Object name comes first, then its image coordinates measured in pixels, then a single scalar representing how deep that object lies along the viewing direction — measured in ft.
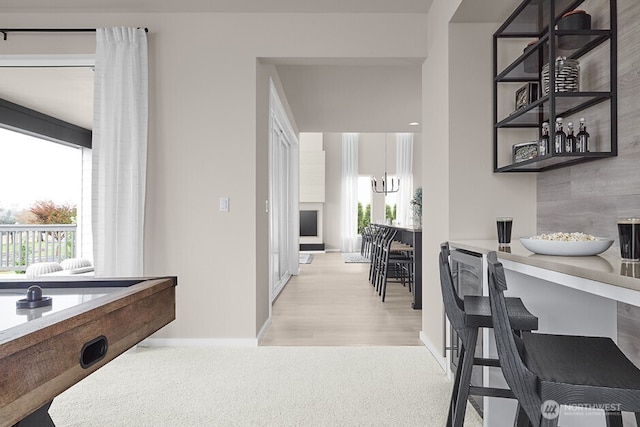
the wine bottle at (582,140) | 6.88
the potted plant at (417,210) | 18.40
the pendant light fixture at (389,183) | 38.80
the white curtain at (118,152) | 10.78
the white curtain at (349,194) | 39.60
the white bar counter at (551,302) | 4.74
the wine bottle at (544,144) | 7.41
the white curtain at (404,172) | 39.04
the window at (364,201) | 40.04
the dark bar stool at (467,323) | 5.11
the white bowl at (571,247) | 4.91
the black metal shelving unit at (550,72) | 6.59
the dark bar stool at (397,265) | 17.62
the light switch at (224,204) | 11.17
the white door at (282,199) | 17.30
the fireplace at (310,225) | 39.83
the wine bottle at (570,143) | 6.98
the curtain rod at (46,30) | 11.01
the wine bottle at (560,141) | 7.00
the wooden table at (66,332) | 2.70
